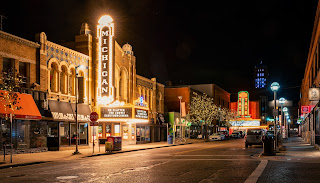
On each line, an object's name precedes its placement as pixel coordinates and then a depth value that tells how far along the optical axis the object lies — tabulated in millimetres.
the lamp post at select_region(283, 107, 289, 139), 63900
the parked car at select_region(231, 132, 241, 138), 69500
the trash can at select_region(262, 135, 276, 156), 20859
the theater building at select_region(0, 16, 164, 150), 25375
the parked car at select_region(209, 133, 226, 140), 56188
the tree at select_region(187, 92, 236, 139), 58094
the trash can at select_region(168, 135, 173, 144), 41500
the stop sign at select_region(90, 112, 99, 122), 25234
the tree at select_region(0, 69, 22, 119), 19109
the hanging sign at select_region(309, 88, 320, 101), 26384
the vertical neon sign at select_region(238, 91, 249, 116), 99688
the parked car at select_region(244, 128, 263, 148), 32688
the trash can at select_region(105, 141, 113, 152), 26677
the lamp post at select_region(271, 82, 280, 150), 27841
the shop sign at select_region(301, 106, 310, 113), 37931
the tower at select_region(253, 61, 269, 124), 146088
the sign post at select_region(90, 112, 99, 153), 25094
